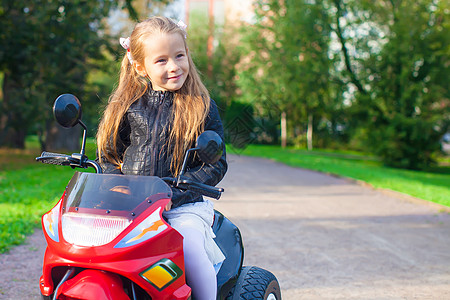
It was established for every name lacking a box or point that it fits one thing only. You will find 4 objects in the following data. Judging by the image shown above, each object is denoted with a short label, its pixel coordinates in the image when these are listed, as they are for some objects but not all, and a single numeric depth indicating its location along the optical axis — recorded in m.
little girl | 2.20
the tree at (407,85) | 20.20
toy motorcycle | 1.82
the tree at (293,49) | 23.47
